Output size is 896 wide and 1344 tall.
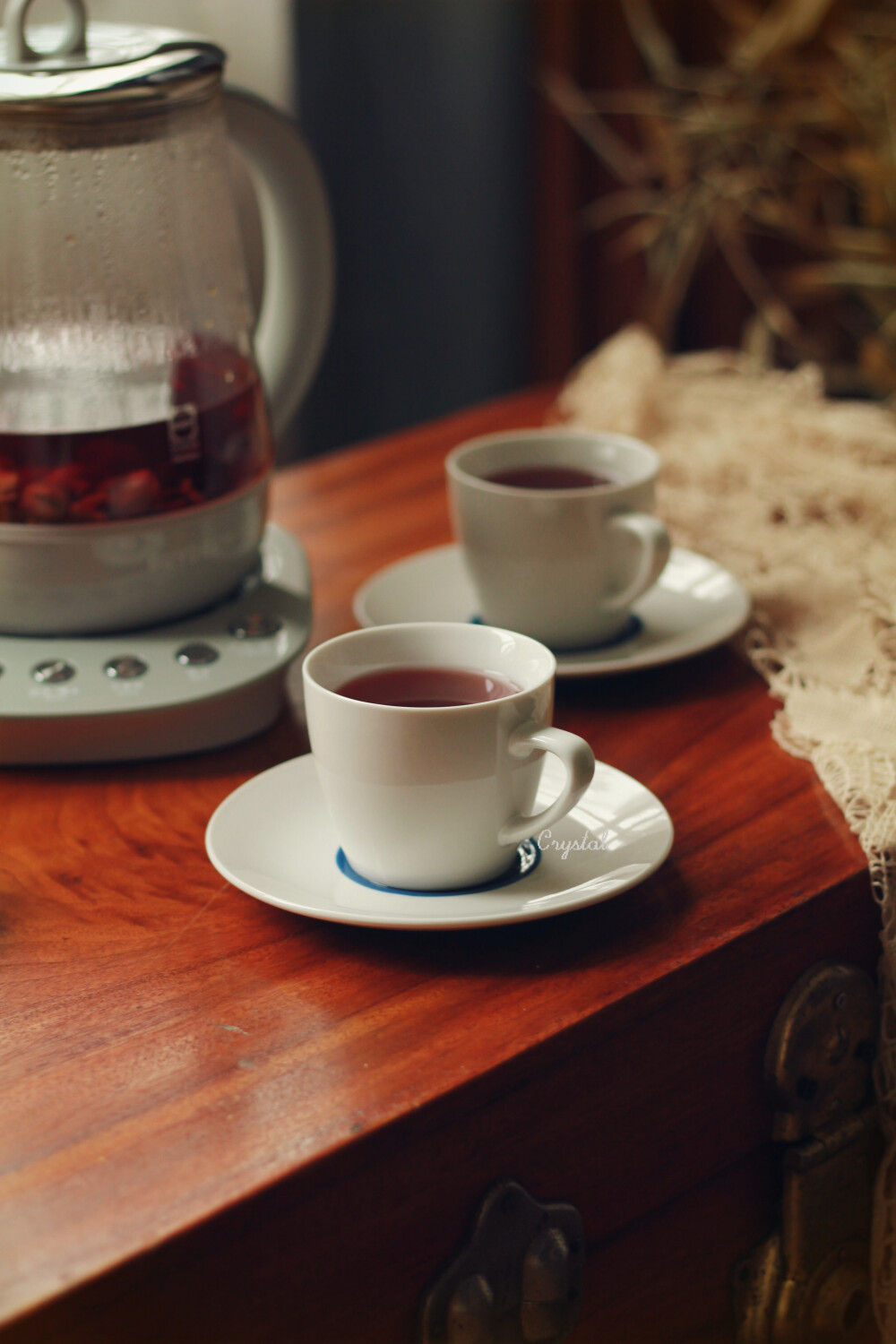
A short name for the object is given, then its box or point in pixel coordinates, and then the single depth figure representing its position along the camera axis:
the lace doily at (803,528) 0.55
